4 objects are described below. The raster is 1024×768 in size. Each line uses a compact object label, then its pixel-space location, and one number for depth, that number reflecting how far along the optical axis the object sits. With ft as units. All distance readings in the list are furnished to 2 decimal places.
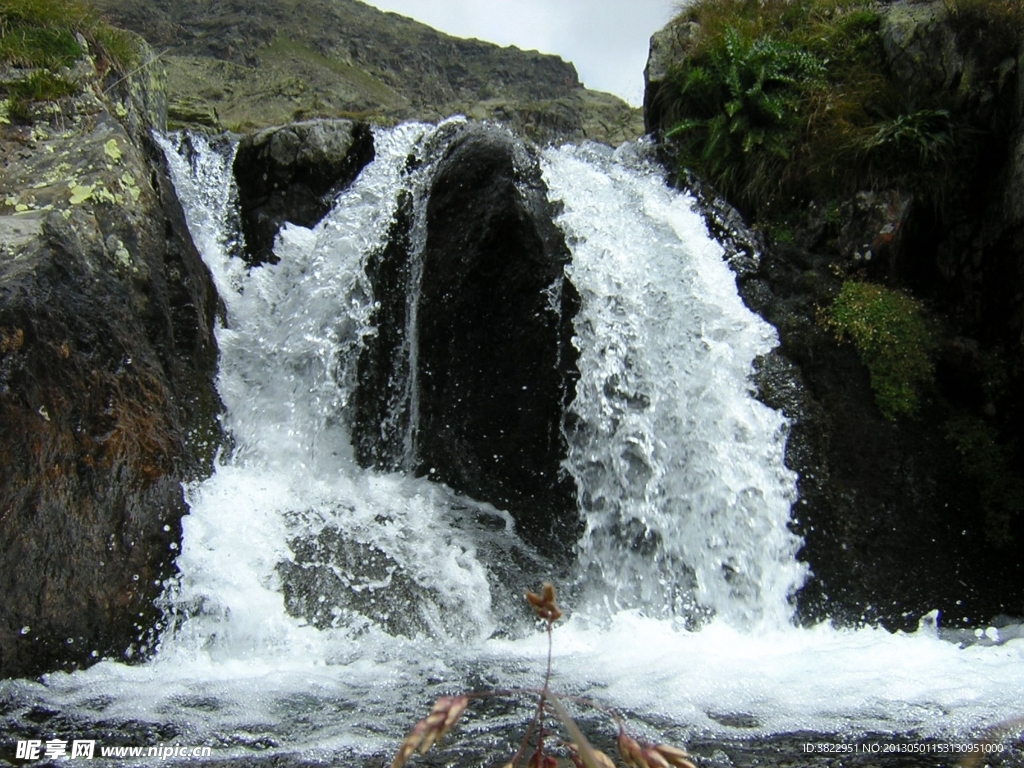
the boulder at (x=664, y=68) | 30.68
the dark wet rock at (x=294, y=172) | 26.08
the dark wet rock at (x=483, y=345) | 22.07
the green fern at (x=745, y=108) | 26.78
